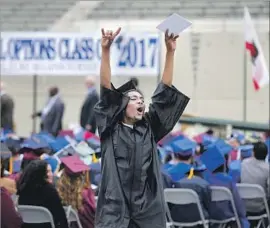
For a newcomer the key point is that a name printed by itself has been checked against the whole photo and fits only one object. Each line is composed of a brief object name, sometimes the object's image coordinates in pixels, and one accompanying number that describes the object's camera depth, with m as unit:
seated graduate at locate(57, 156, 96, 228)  15.50
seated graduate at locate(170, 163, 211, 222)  16.30
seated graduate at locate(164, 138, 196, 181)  17.11
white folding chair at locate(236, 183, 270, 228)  17.82
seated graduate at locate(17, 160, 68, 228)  14.48
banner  34.37
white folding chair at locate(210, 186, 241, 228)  16.57
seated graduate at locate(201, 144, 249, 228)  16.69
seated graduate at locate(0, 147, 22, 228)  12.59
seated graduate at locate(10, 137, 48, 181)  17.64
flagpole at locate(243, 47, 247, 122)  40.97
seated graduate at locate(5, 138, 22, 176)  18.35
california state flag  31.19
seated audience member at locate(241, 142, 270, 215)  18.88
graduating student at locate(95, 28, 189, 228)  11.62
